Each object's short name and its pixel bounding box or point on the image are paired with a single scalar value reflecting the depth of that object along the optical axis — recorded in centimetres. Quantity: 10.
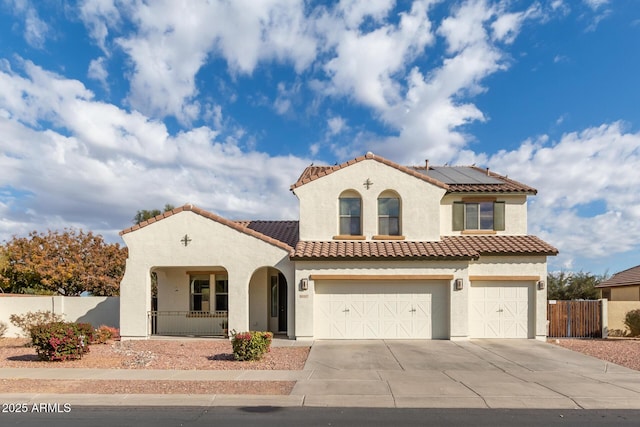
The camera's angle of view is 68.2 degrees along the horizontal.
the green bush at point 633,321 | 1936
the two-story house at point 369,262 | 1769
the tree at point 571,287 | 3475
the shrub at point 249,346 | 1324
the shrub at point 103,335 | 1652
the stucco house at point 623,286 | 3053
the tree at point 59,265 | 2541
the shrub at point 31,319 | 1803
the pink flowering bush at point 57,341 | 1328
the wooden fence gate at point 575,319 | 1942
